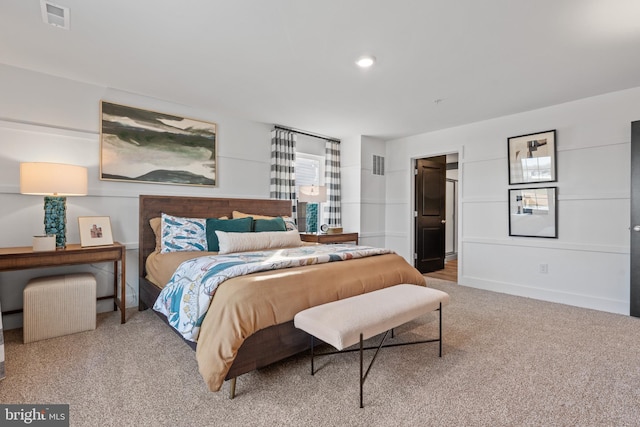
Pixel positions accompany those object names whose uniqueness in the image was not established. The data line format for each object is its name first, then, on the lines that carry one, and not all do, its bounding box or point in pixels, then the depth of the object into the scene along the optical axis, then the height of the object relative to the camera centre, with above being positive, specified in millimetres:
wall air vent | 5461 +864
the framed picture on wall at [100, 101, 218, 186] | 3336 +766
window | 5102 +676
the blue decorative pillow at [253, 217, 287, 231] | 3682 -145
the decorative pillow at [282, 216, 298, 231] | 3988 -134
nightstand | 4410 -361
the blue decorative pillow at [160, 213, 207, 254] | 3197 -234
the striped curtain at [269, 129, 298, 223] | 4625 +716
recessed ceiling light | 2644 +1328
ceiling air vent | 2019 +1343
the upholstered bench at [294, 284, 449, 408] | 1707 -622
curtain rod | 4707 +1299
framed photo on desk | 2946 -176
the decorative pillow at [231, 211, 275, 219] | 3904 -28
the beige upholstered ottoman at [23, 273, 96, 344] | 2539 -810
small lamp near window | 4594 +284
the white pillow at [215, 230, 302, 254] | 3082 -293
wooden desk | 2455 -383
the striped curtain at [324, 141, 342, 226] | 5340 +520
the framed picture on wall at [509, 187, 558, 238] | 3797 +21
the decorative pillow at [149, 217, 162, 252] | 3346 -170
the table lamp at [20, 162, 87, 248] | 2611 +226
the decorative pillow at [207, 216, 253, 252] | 3280 -157
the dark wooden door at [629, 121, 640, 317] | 3186 -104
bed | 1778 -593
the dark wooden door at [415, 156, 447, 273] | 5391 +7
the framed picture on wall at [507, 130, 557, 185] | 3799 +716
